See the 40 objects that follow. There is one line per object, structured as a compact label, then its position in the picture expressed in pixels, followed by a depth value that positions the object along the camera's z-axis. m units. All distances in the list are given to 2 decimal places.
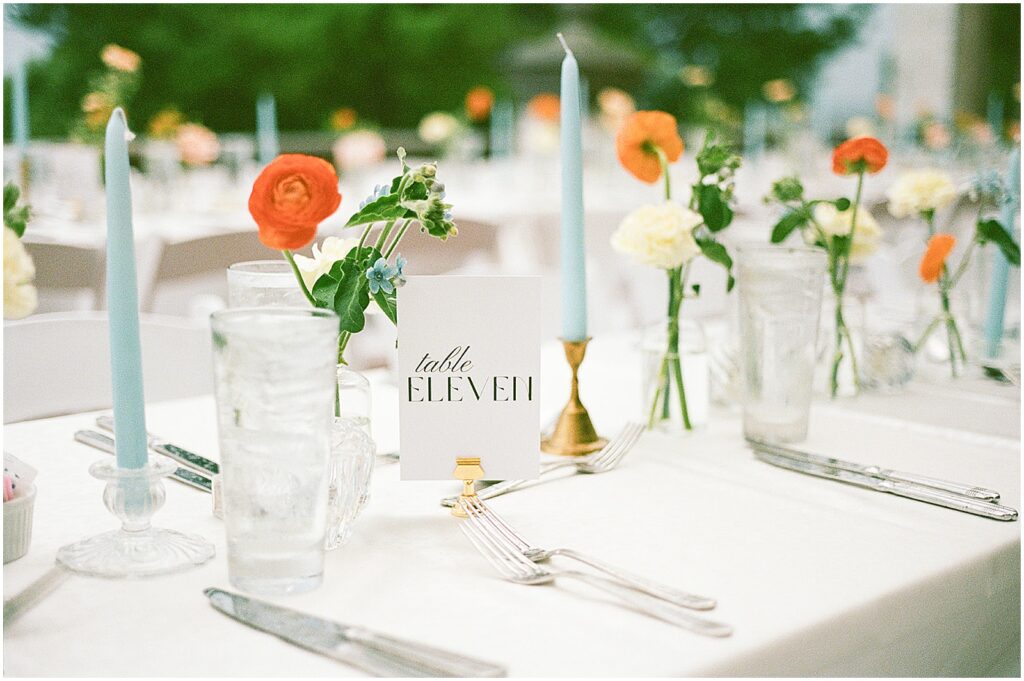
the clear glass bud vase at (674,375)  1.11
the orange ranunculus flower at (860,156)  1.18
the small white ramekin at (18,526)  0.70
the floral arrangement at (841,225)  1.19
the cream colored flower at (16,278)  0.65
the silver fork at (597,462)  0.89
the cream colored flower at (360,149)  4.21
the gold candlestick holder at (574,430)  1.01
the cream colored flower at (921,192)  1.40
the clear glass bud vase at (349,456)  0.75
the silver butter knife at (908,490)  0.83
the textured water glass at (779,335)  1.02
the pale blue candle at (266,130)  4.25
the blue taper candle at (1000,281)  1.40
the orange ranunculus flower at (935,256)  1.31
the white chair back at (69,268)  2.17
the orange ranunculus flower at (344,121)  4.67
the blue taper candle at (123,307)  0.68
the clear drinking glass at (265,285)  0.87
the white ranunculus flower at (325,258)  0.80
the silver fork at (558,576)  0.61
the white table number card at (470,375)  0.83
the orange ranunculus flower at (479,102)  5.22
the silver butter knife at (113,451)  0.90
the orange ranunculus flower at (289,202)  0.70
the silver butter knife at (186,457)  0.94
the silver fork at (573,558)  0.64
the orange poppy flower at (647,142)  1.08
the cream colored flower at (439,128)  4.56
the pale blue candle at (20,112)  2.75
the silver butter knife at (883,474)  0.87
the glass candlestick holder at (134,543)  0.70
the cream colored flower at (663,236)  1.05
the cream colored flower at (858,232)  1.31
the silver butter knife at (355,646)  0.56
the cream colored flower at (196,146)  3.87
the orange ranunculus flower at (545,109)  5.22
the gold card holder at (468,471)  0.85
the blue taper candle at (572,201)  0.99
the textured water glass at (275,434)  0.60
